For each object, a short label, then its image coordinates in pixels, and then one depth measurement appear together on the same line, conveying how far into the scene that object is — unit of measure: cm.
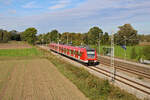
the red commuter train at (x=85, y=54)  2784
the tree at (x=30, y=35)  11981
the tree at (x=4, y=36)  12531
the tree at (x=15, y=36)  15332
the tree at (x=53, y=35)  12171
